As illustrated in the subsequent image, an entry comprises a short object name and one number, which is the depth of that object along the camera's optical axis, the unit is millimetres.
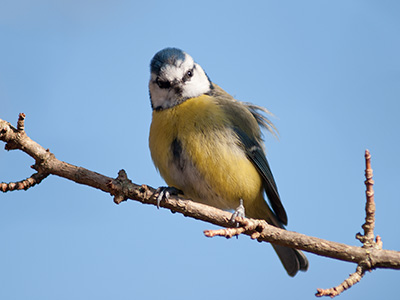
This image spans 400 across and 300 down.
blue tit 6223
